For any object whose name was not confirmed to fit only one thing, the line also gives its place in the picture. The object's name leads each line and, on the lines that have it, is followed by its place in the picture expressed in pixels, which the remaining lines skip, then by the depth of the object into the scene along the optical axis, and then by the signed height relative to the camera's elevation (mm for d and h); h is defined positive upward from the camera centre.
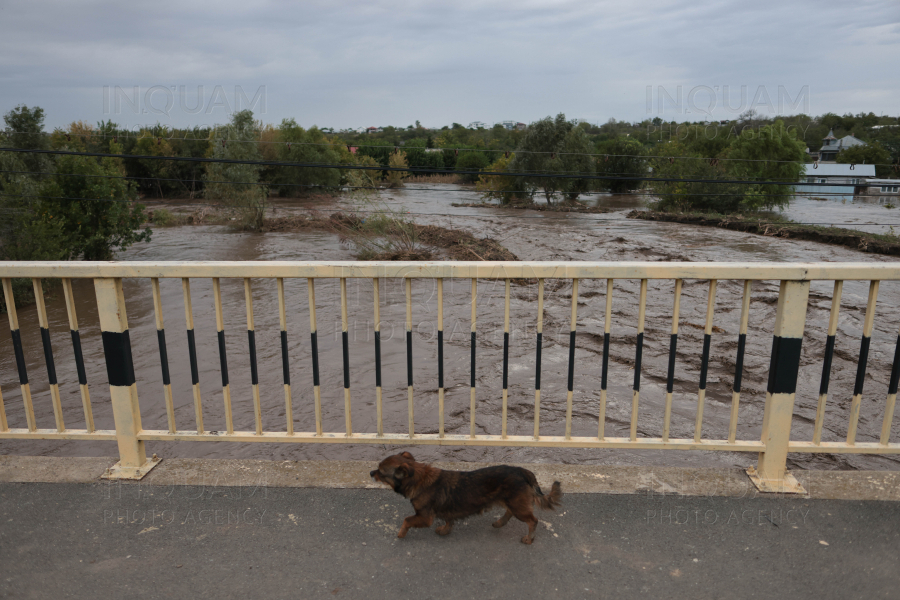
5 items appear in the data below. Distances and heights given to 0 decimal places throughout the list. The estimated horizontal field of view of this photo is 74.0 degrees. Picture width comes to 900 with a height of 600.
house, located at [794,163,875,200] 41328 -910
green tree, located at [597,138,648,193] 41594 -159
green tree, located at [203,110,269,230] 23328 -393
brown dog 2441 -1333
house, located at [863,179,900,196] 37300 -2020
